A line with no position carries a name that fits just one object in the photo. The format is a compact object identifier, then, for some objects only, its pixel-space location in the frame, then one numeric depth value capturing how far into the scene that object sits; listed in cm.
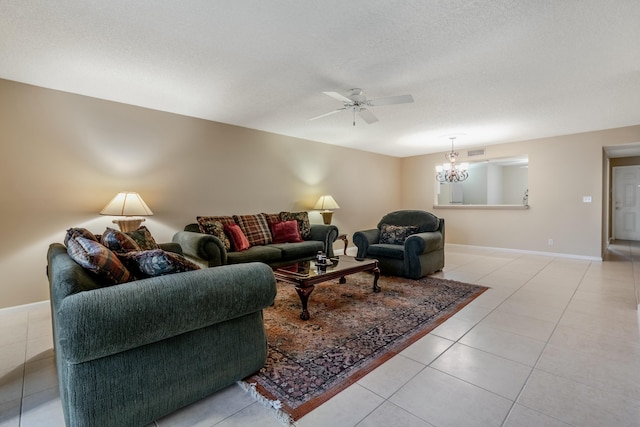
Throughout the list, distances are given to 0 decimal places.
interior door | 746
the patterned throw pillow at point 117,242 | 194
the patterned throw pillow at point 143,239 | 278
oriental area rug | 174
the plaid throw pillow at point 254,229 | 438
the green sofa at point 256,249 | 337
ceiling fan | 295
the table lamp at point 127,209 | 328
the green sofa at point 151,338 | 124
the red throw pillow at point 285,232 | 462
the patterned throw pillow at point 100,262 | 149
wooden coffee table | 273
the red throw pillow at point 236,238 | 397
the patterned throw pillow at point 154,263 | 160
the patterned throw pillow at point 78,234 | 182
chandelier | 601
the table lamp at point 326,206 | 568
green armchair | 402
